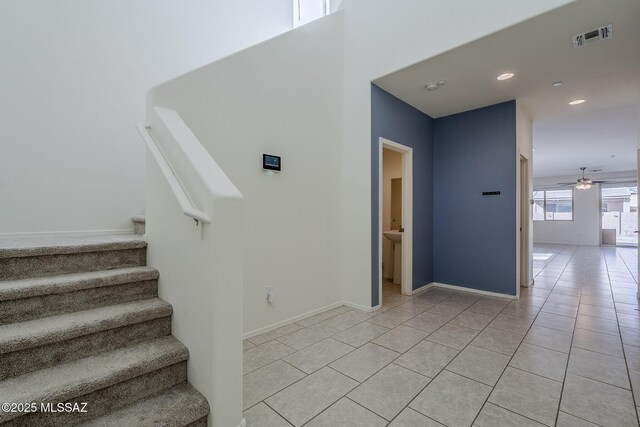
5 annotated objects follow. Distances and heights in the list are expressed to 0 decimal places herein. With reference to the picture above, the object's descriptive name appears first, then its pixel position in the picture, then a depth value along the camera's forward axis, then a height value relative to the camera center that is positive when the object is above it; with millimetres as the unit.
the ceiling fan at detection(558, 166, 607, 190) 9766 +920
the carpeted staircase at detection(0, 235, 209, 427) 1295 -695
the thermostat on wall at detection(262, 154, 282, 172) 2854 +494
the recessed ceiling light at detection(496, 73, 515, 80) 3244 +1533
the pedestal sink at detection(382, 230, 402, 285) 4848 -769
